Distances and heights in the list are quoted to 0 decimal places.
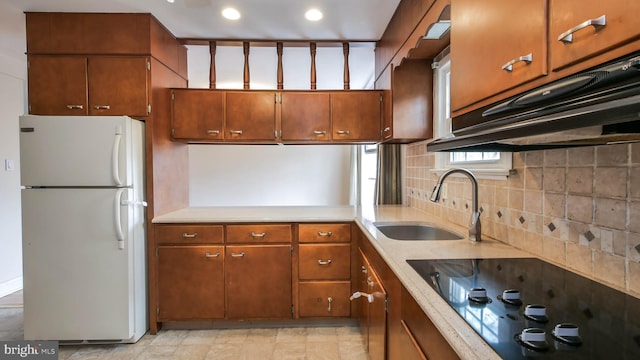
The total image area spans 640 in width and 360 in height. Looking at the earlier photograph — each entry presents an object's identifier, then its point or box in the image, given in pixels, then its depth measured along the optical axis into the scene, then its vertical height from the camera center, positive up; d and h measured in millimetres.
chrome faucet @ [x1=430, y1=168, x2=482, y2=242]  1625 -179
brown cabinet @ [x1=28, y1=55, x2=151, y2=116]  2385 +632
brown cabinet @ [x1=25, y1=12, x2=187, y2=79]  2365 +997
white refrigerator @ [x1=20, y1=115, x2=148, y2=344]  2227 -380
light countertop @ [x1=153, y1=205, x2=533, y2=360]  771 -361
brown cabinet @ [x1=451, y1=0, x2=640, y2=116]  638 +315
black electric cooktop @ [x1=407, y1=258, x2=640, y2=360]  676 -364
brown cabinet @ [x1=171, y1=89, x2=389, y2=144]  2715 +461
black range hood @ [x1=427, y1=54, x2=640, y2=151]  524 +113
